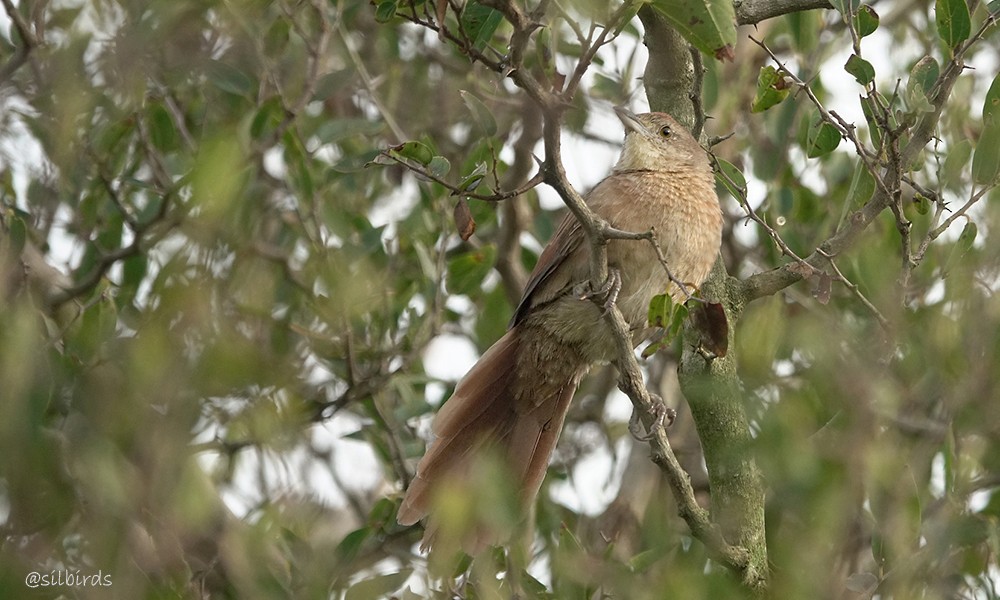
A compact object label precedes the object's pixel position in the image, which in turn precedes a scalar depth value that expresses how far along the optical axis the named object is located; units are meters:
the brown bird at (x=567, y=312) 8.84
